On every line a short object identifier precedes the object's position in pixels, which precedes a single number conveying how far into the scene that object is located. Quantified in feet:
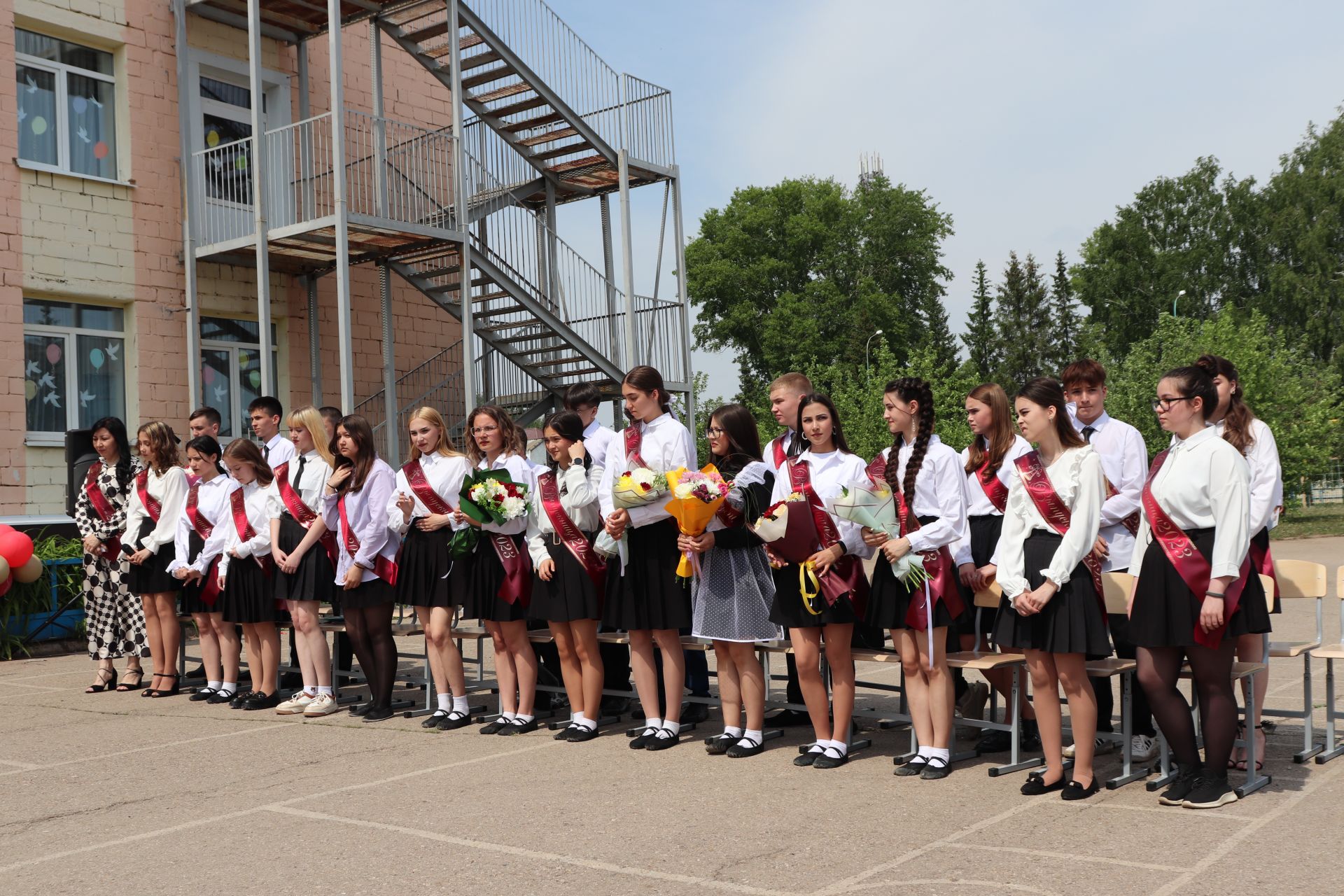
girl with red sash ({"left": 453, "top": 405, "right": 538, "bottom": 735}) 24.80
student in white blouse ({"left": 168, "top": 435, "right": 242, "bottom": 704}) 29.76
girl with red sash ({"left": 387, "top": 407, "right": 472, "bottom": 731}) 25.55
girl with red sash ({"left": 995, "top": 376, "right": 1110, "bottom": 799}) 18.20
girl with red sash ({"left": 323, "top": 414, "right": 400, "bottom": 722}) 26.53
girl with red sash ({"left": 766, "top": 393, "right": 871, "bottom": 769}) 20.70
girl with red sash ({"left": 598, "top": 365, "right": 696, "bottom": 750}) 22.93
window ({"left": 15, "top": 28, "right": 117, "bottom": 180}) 48.52
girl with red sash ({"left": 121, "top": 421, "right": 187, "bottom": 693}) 30.96
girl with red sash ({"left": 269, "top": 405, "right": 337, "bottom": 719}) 27.68
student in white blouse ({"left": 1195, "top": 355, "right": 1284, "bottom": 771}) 20.25
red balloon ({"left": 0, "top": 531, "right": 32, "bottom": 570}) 38.09
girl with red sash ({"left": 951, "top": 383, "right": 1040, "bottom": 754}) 21.27
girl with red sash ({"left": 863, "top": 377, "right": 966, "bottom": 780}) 19.94
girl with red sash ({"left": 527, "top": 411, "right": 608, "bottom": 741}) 23.66
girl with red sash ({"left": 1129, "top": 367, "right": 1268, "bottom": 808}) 17.12
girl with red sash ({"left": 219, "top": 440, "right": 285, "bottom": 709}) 28.58
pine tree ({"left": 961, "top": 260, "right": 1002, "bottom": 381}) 230.34
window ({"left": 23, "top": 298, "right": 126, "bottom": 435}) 48.29
